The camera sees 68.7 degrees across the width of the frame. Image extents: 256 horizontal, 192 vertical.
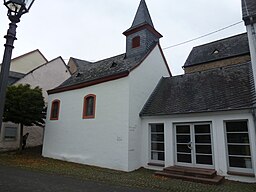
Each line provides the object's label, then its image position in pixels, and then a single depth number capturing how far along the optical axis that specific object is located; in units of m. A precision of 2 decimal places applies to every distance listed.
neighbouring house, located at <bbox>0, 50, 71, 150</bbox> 16.57
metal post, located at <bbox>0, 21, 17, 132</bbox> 3.10
